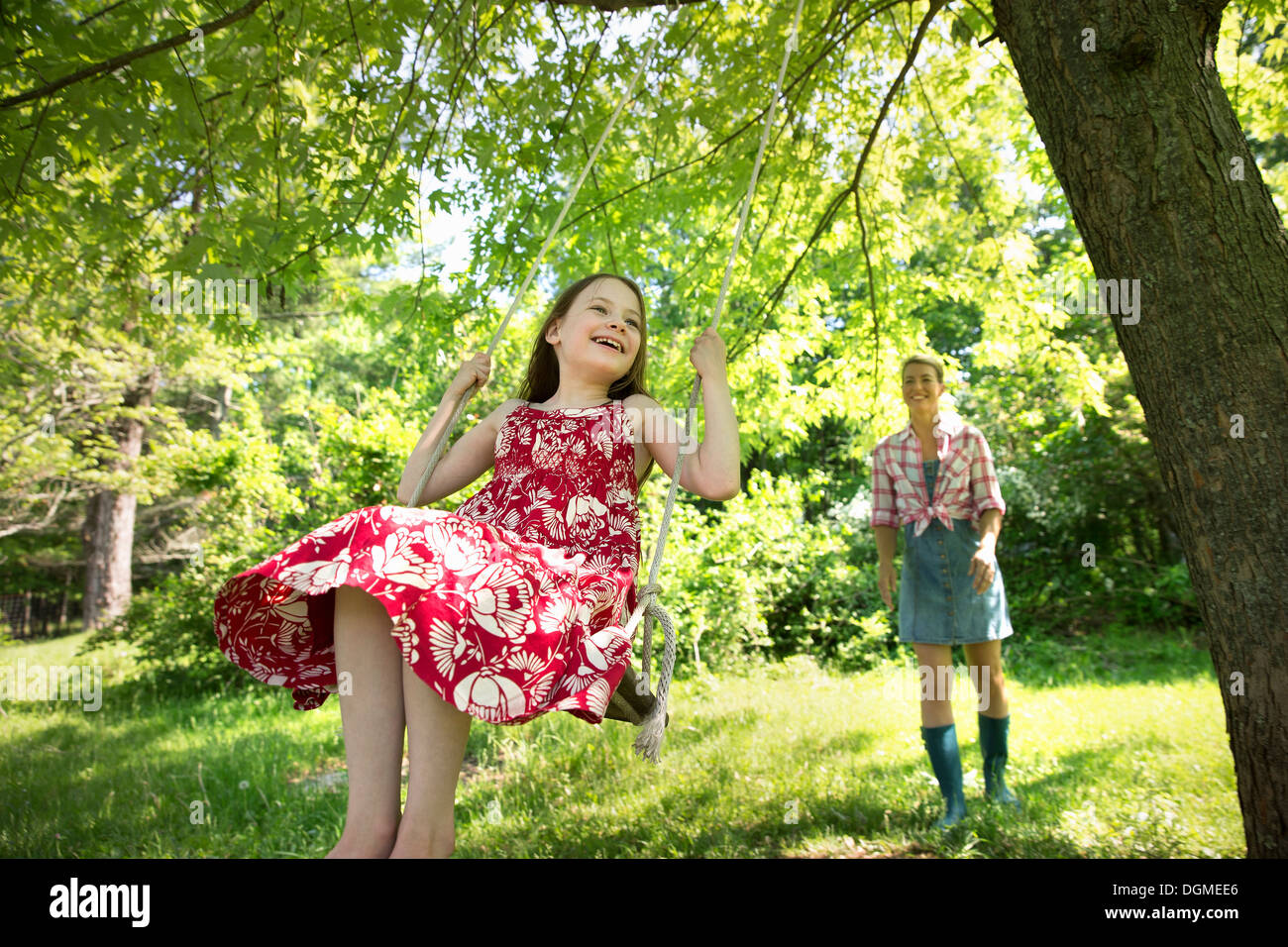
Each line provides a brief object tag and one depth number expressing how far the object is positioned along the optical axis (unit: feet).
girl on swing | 5.12
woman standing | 10.71
